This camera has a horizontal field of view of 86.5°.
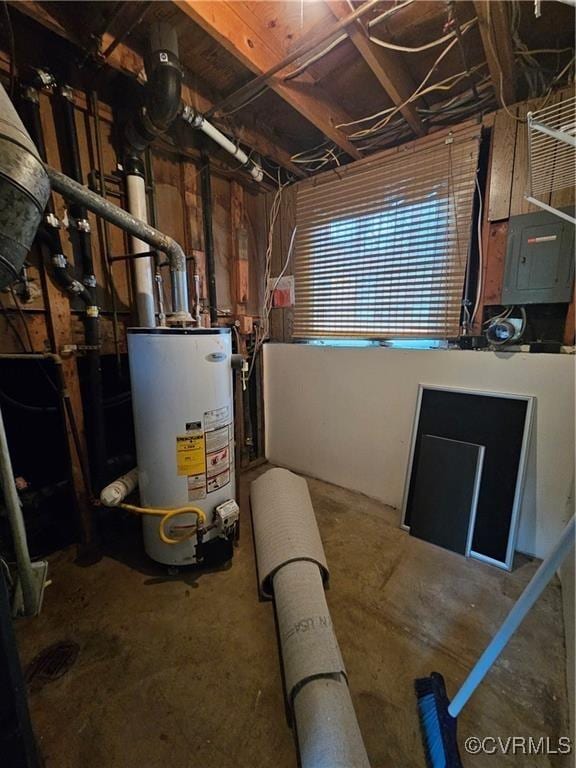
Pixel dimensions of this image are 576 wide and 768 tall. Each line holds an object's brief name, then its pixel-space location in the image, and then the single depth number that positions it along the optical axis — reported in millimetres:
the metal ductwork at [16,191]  820
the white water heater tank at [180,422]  1357
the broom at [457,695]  713
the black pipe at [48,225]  1384
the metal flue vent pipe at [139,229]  1244
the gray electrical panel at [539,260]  1481
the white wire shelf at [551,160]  1187
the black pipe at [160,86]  1326
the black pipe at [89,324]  1548
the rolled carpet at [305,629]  819
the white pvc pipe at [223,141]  1712
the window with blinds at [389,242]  1797
